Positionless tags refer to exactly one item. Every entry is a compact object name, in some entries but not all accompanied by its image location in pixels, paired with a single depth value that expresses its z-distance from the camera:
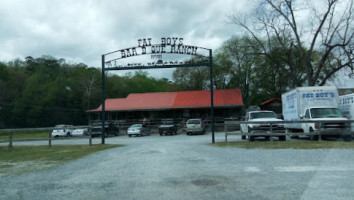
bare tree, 30.26
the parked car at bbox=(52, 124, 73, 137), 35.04
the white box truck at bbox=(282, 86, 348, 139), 16.66
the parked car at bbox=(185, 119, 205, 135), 30.89
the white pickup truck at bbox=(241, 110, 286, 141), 16.84
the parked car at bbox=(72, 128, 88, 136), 35.24
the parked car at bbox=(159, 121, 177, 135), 32.62
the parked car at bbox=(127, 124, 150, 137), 32.84
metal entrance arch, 17.58
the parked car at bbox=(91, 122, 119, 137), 32.22
